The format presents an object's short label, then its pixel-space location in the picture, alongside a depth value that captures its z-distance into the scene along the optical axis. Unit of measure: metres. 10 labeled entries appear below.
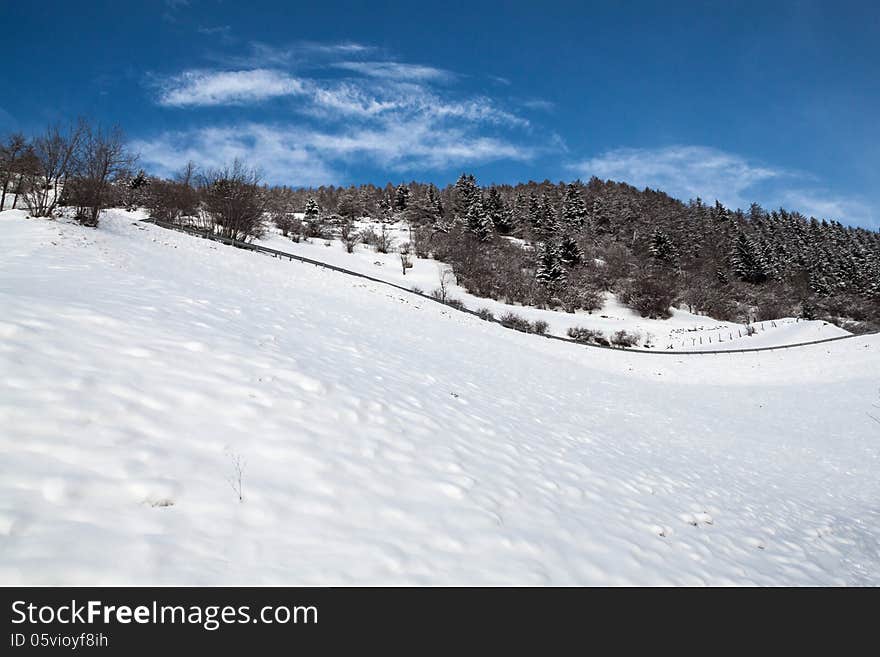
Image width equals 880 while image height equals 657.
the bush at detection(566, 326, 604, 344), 34.31
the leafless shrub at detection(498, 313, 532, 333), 29.68
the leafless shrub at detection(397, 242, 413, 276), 47.16
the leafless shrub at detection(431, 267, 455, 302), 45.09
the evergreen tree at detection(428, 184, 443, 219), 76.88
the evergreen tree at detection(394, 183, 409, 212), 84.69
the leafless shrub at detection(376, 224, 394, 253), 55.41
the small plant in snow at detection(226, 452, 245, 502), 3.12
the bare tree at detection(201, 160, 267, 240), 36.50
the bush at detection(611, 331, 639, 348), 33.55
